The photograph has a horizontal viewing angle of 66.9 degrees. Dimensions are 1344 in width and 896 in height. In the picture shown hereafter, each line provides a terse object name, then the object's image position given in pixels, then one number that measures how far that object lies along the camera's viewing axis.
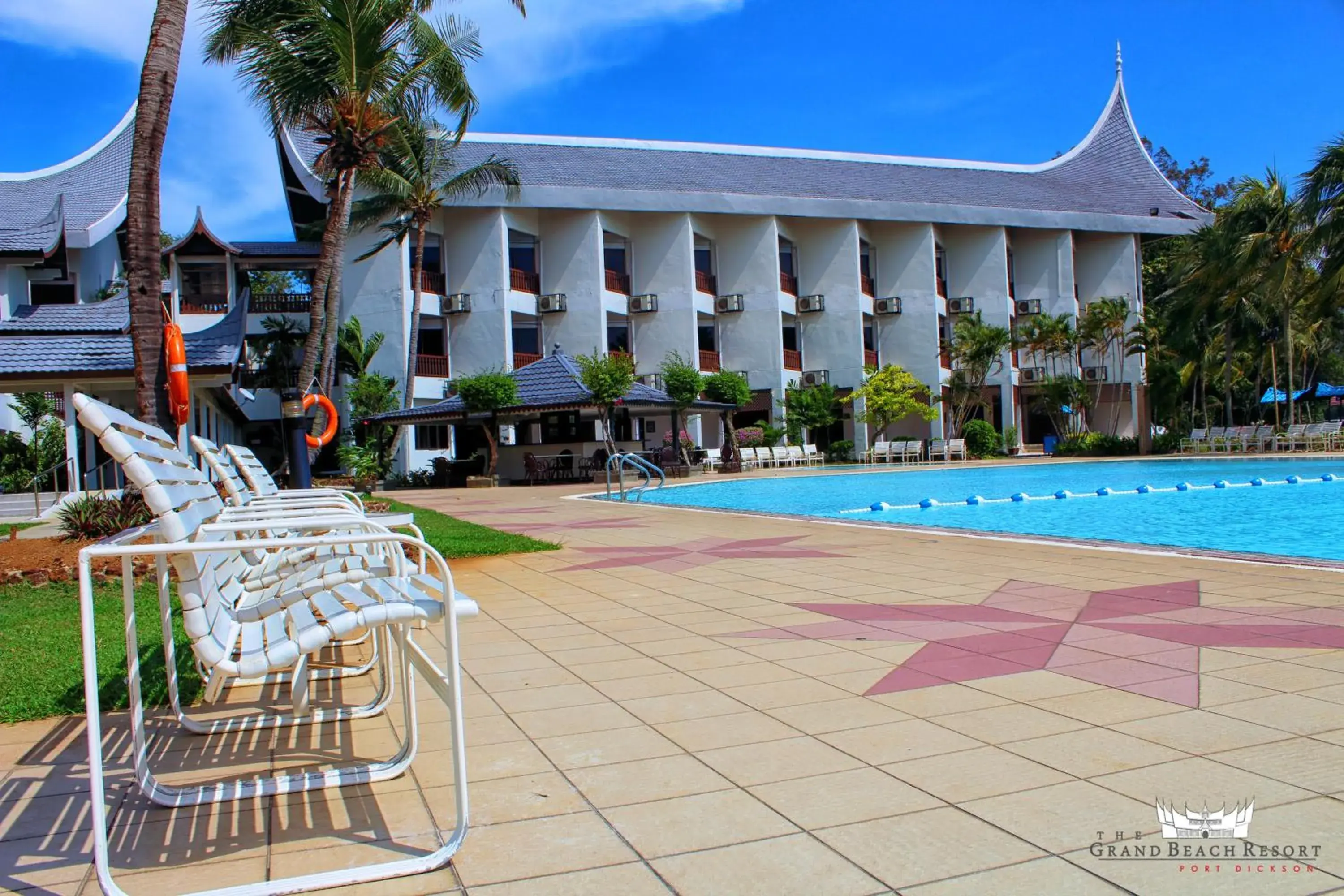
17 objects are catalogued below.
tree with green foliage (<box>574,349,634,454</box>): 24.75
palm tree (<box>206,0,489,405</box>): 13.41
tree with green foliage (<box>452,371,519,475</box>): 25.75
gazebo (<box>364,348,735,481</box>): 26.42
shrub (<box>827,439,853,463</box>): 35.69
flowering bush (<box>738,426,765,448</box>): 33.31
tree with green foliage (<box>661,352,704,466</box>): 26.88
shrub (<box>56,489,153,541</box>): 8.82
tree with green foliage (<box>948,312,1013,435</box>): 34.62
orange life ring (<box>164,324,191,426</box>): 8.57
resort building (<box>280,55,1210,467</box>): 32.78
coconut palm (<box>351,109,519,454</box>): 26.89
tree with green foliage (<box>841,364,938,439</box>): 33.22
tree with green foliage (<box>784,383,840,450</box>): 34.66
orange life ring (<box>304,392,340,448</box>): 11.32
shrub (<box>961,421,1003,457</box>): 35.19
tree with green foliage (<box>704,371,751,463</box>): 29.64
